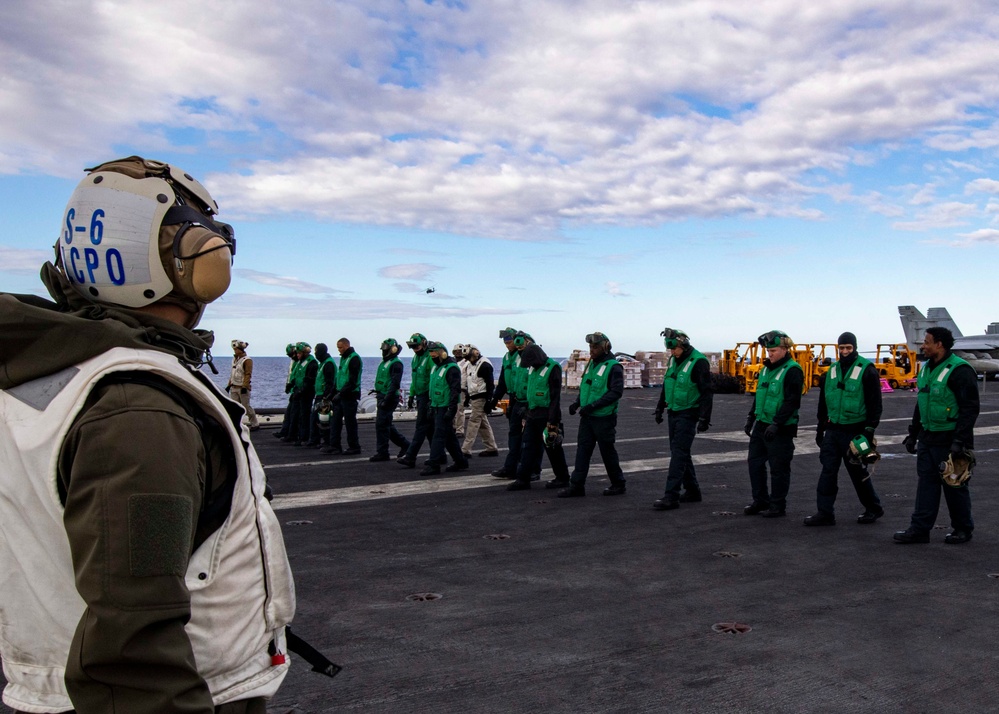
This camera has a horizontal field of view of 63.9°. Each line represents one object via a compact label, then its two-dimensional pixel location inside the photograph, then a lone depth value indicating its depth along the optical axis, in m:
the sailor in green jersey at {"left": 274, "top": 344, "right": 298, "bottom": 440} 16.83
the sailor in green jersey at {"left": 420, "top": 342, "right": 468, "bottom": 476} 12.34
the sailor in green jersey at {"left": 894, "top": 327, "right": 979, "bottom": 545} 7.63
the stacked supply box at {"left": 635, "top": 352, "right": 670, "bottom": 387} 36.36
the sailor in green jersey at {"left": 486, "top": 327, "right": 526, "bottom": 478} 11.72
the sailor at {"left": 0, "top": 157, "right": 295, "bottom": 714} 1.41
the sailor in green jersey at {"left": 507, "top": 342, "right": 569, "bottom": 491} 10.85
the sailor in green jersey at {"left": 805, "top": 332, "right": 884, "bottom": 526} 8.62
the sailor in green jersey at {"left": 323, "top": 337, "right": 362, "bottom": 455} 14.44
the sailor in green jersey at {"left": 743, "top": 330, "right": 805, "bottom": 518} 9.09
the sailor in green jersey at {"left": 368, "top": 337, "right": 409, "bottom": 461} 13.60
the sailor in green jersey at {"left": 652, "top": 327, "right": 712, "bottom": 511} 9.70
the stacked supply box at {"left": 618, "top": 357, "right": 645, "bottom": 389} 35.28
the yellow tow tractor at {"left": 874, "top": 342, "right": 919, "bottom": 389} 34.50
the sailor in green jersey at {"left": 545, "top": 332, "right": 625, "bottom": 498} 10.27
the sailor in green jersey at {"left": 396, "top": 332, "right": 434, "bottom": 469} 12.98
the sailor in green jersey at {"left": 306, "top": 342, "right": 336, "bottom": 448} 15.24
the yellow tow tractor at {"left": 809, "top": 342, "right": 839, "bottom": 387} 31.47
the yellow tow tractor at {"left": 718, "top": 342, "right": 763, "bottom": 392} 31.81
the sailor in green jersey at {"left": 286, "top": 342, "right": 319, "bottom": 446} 16.23
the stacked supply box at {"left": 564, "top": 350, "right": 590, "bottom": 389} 32.21
